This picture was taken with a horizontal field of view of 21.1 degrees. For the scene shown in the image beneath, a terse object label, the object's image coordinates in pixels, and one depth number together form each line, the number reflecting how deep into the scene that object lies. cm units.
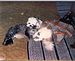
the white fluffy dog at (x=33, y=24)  123
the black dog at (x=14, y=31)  116
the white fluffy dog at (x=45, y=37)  114
